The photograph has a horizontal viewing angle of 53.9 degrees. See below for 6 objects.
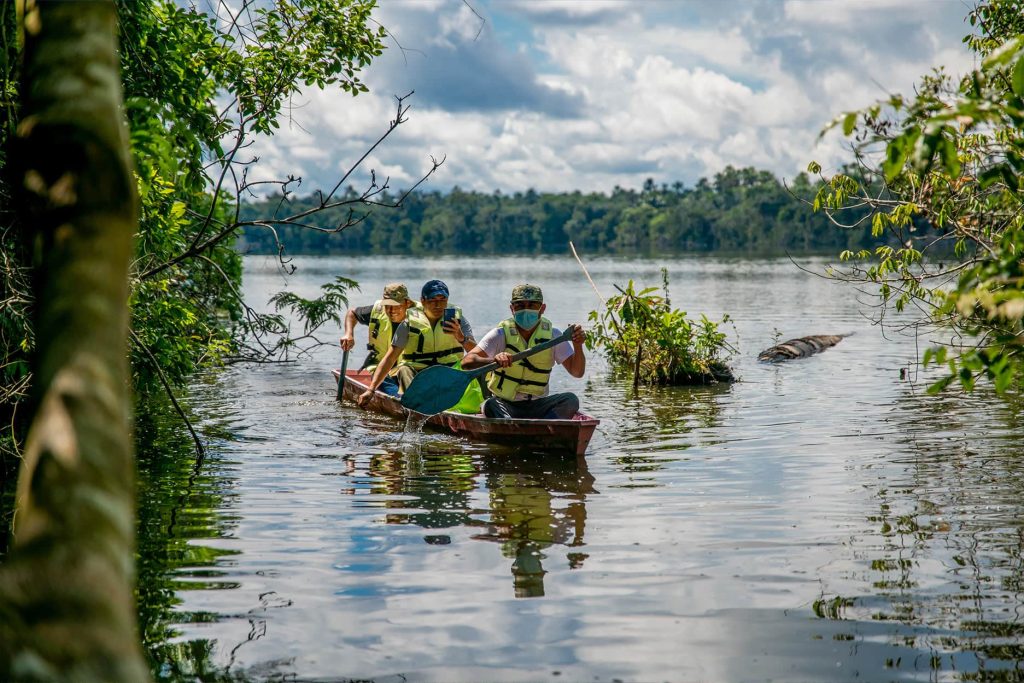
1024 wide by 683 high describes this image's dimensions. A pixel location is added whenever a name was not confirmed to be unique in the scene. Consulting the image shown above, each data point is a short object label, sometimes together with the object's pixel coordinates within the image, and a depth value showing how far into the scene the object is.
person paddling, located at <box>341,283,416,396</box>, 14.08
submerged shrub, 16.81
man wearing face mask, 11.01
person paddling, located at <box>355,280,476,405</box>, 13.03
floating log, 21.03
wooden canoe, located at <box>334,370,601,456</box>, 10.59
